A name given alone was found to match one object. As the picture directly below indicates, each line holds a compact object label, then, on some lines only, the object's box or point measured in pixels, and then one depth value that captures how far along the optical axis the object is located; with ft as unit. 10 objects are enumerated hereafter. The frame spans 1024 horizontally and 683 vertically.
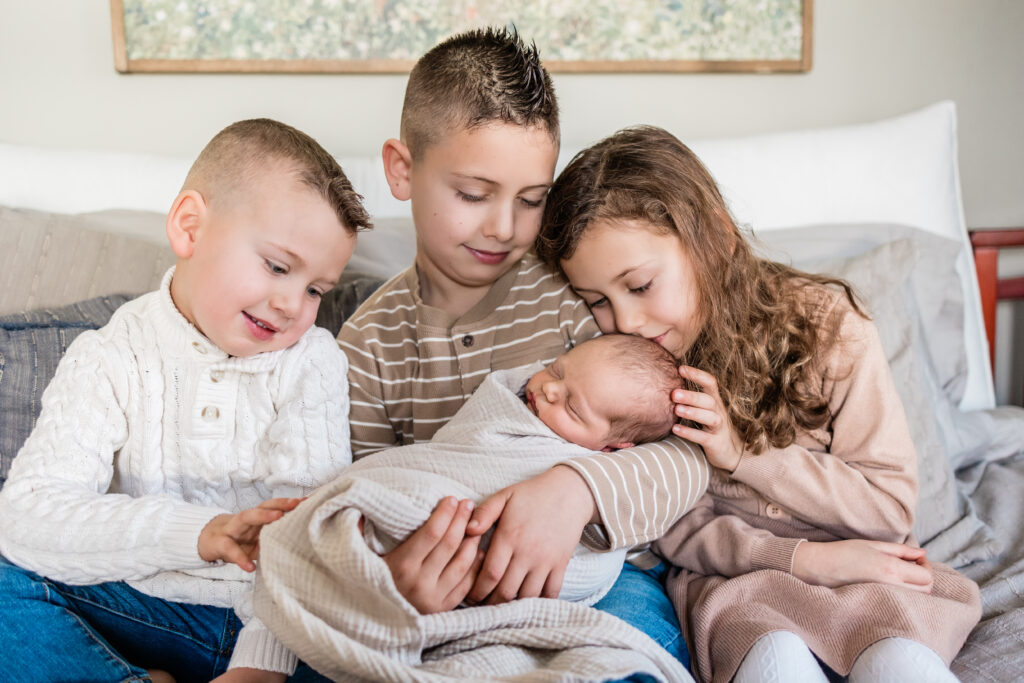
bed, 4.13
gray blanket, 3.46
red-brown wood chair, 6.39
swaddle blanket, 2.54
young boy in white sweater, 3.11
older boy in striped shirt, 3.05
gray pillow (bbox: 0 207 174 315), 4.45
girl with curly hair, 3.62
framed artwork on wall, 6.44
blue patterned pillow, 3.92
